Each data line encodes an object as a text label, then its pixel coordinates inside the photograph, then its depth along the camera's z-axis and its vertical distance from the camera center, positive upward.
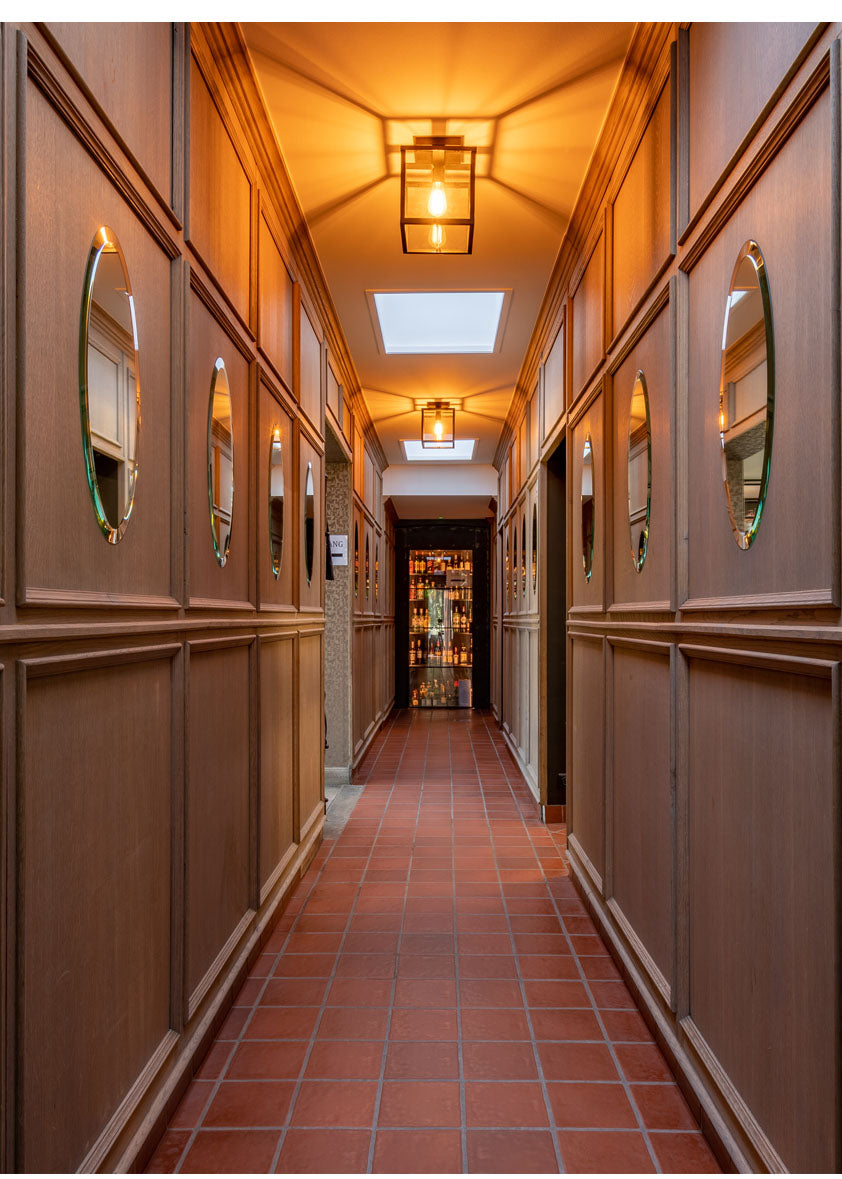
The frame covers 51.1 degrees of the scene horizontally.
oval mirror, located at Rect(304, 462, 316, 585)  4.75 +0.45
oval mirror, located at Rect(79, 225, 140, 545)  1.74 +0.46
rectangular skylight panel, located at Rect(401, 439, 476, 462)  10.19 +1.80
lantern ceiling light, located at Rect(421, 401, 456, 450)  7.45 +1.51
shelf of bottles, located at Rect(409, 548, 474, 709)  13.44 -0.36
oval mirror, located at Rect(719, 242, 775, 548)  1.79 +0.45
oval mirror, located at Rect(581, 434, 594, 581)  3.90 +0.42
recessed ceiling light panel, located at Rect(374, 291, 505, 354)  6.04 +1.98
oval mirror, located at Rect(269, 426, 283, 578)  3.69 +0.44
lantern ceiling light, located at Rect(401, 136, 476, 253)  3.38 +1.61
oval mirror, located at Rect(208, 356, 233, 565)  2.75 +0.45
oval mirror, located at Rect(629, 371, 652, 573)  2.85 +0.44
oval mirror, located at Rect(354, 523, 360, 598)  7.57 +0.36
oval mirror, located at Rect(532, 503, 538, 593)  6.23 +0.40
